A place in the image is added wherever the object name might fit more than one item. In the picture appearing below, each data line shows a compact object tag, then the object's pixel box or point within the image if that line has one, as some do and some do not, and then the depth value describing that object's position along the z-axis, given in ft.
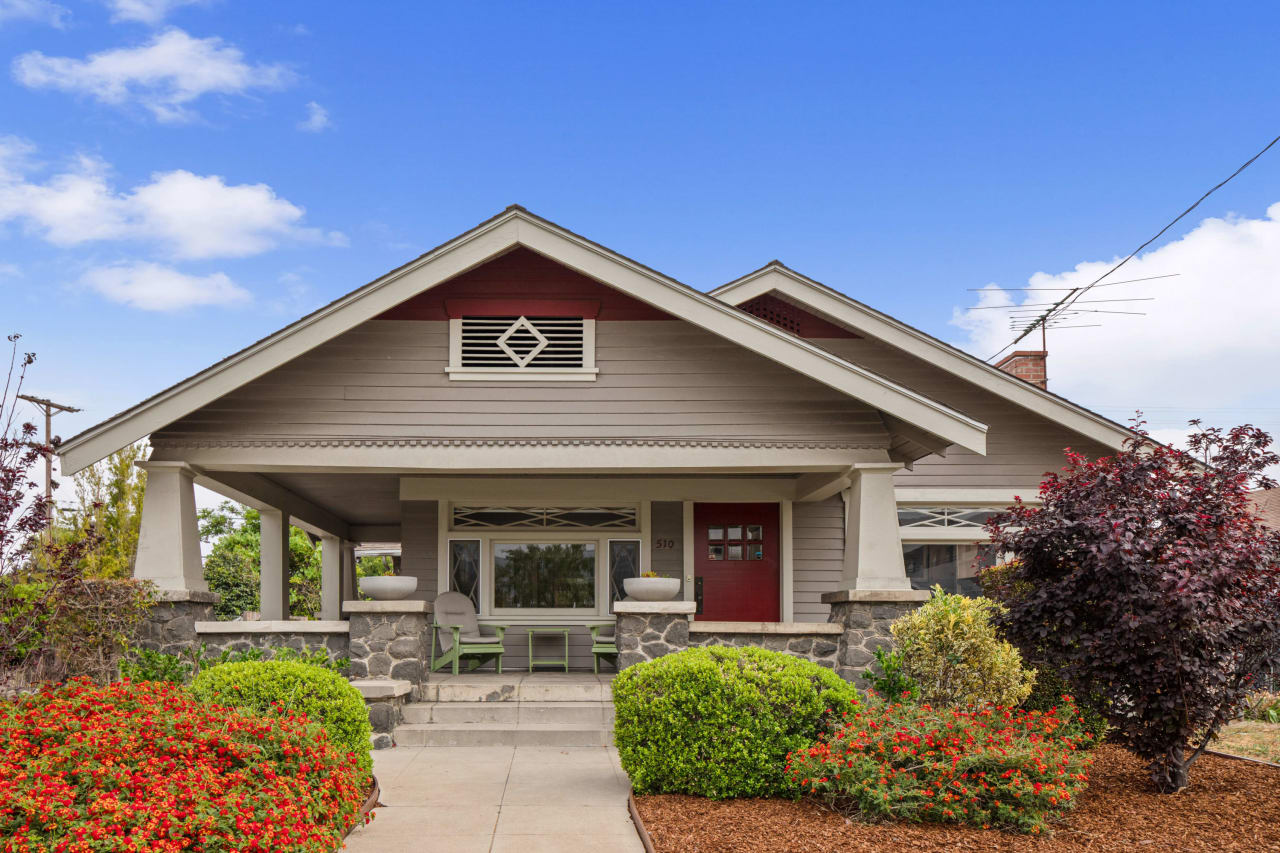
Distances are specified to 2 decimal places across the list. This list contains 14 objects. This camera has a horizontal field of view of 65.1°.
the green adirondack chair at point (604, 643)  35.94
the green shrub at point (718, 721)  21.62
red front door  42.22
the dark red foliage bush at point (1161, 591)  21.56
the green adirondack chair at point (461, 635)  34.78
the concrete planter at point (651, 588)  31.45
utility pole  84.79
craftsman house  30.86
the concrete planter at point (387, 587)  31.32
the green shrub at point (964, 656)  25.22
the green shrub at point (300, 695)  21.83
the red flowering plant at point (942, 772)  19.56
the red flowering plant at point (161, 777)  13.34
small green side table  38.12
